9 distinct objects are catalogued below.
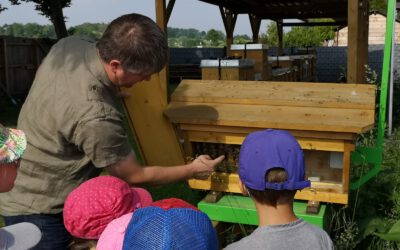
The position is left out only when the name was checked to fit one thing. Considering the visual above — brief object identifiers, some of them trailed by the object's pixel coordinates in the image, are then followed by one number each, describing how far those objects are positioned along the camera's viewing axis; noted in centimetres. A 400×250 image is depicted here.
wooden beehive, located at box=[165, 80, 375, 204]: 271
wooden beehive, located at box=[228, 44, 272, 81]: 539
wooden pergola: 296
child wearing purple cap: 153
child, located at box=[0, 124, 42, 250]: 138
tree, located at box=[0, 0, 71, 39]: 1548
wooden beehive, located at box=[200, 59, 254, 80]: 368
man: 192
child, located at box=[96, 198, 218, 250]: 136
